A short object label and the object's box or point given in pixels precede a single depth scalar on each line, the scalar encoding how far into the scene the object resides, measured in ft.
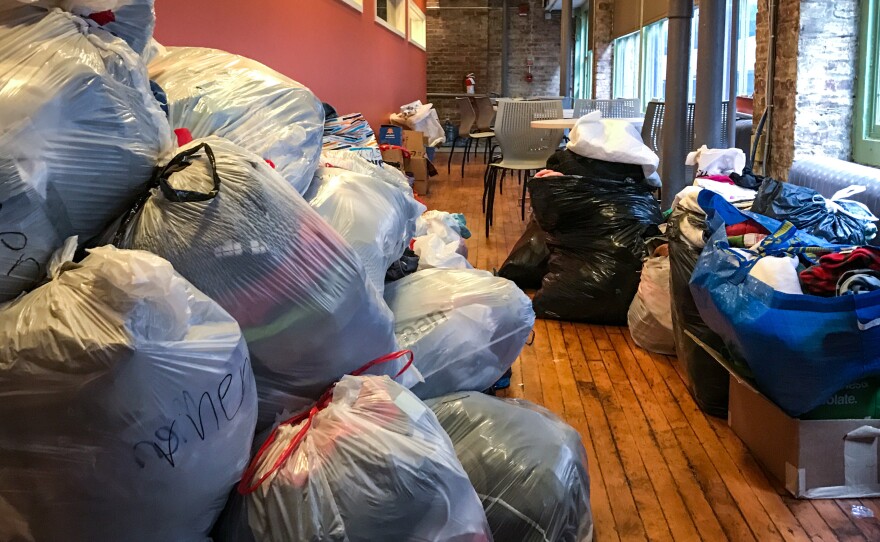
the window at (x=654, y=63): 28.09
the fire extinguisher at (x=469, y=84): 43.45
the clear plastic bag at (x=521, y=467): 4.98
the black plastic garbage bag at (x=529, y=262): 12.26
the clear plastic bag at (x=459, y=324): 6.21
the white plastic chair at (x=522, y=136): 17.72
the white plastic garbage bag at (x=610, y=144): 10.83
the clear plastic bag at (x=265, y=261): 4.01
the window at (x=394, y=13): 27.02
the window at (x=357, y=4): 18.31
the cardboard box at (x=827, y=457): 6.18
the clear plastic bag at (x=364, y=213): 5.88
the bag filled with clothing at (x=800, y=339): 5.88
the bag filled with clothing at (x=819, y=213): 7.25
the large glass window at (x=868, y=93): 11.60
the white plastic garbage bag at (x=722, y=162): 9.65
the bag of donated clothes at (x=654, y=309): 9.48
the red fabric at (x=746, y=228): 7.50
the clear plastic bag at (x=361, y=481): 3.82
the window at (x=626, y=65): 32.40
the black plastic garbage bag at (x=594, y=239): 10.54
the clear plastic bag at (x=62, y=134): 3.59
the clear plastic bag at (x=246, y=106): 5.45
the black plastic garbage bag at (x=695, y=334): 7.90
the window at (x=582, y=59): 41.93
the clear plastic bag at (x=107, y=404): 3.21
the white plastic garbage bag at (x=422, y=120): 25.46
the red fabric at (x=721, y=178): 9.27
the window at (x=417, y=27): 33.63
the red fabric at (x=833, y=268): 6.20
